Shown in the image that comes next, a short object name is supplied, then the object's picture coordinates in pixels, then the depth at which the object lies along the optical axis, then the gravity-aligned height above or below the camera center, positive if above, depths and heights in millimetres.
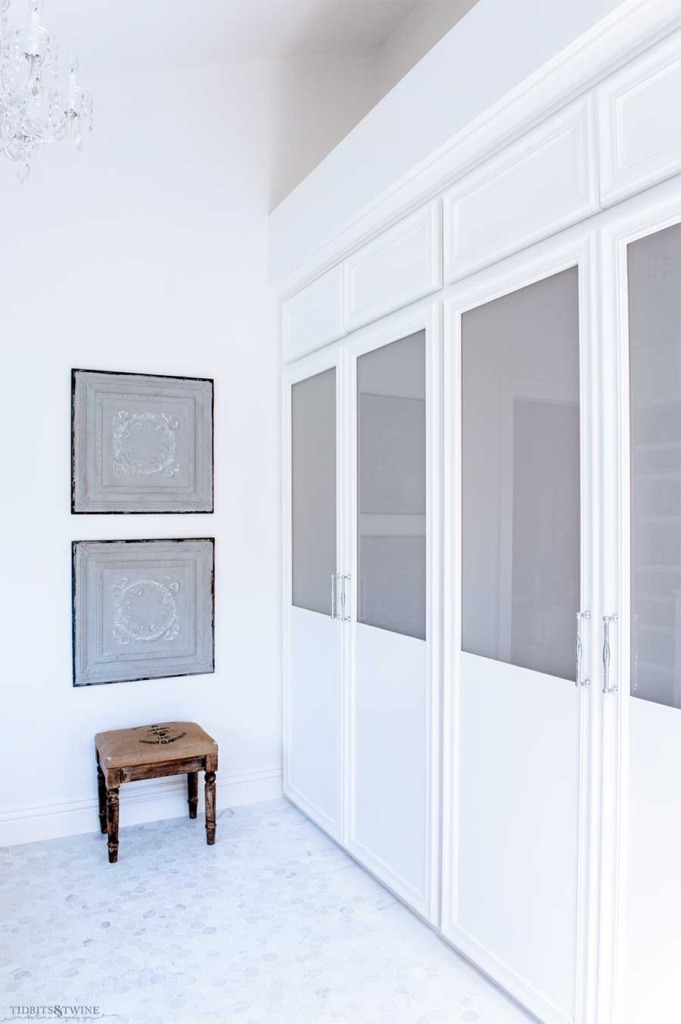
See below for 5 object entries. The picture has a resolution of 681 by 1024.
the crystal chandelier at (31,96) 1743 +1027
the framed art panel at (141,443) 3061 +275
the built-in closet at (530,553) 1610 -129
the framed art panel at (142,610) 3072 -442
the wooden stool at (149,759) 2771 -965
